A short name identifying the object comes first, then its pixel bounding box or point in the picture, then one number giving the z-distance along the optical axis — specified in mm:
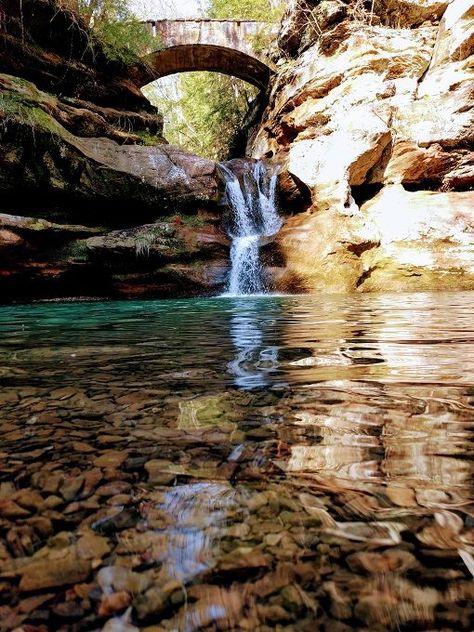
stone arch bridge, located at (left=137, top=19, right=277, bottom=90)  12617
